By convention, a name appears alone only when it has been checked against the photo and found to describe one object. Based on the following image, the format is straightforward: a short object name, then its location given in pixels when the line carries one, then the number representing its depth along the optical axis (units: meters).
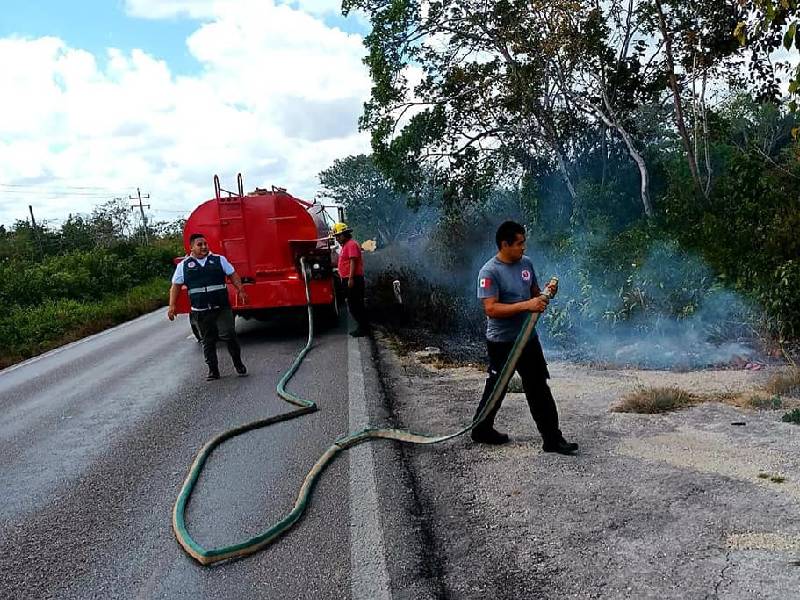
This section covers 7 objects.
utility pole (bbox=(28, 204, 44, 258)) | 34.90
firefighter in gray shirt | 4.88
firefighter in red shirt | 10.68
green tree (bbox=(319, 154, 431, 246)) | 50.34
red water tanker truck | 11.43
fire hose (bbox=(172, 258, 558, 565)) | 3.79
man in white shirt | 8.70
